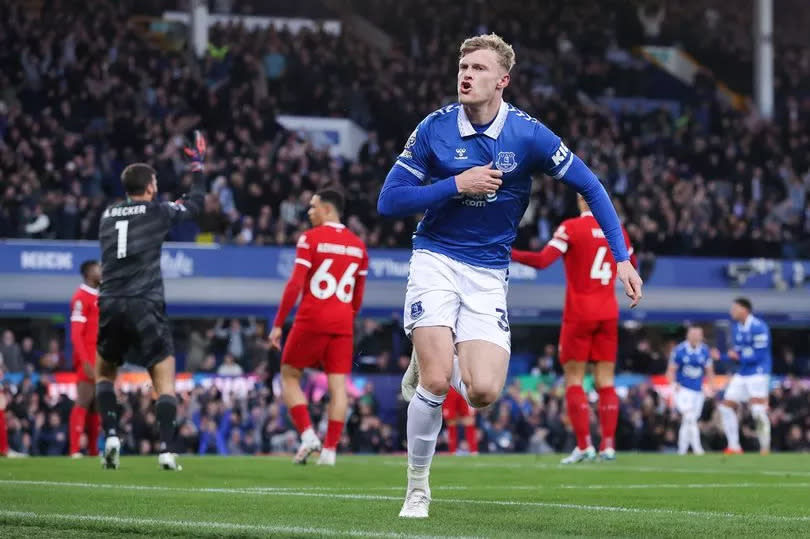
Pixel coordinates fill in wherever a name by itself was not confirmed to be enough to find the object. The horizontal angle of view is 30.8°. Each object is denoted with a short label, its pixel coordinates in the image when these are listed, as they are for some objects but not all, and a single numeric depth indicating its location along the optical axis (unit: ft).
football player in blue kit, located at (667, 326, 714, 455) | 74.54
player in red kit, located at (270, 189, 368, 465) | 42.34
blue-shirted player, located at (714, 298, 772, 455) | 68.69
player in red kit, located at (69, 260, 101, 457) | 47.78
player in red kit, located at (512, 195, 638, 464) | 46.14
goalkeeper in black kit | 36.35
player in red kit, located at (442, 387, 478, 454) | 56.24
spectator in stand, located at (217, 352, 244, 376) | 83.92
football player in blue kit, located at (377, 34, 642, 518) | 23.68
